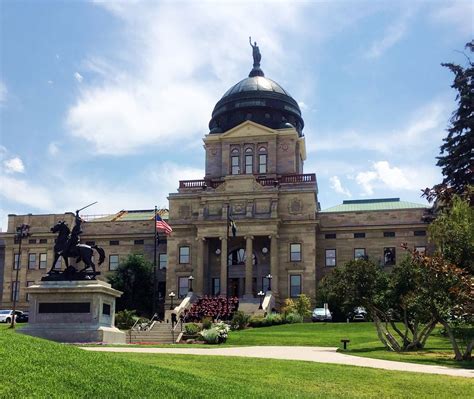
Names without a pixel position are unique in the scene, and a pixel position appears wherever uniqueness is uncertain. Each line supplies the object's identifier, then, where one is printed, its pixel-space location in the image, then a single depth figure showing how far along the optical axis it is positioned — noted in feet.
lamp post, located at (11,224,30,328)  230.85
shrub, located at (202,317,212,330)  138.00
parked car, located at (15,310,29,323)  201.26
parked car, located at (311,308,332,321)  182.60
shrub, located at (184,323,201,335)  133.39
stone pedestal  90.33
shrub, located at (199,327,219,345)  112.47
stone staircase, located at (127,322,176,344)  125.90
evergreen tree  153.79
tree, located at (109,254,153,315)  212.84
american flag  167.73
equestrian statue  94.17
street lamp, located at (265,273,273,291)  202.63
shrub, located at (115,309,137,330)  152.56
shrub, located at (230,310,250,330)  151.98
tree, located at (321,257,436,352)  91.91
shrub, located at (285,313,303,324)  170.50
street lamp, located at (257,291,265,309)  184.59
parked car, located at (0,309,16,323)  191.52
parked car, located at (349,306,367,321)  167.28
